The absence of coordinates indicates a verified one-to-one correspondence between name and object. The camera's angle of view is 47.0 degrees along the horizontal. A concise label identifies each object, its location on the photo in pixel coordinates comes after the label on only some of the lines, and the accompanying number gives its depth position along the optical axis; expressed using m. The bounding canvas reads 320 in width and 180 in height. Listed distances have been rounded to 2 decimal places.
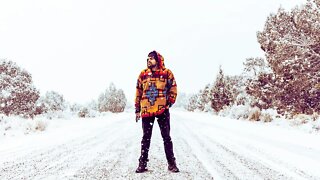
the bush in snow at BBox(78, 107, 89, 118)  33.63
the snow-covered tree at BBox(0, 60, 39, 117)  29.52
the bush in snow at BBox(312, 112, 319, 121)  15.35
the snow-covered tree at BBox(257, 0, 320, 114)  19.27
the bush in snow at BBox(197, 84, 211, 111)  66.62
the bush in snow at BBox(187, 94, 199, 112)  95.05
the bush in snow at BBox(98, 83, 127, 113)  73.81
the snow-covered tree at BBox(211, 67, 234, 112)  40.47
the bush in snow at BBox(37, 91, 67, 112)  63.64
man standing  5.75
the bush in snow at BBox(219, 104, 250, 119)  24.23
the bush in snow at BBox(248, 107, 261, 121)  21.02
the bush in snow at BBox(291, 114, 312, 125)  15.24
